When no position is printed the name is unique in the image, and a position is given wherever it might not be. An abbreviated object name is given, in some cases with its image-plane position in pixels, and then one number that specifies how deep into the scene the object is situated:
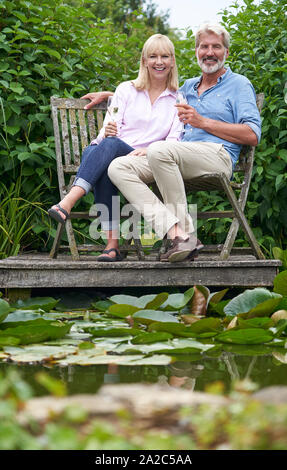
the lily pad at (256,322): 4.79
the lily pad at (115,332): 4.67
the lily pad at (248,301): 5.36
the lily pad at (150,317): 4.93
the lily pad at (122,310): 5.25
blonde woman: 6.57
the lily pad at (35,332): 4.38
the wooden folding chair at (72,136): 7.09
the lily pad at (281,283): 5.71
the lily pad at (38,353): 3.95
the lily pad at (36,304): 5.73
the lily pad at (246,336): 4.45
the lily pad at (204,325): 4.71
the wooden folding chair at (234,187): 6.54
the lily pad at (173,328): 4.65
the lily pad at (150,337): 4.37
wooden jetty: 6.24
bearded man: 6.17
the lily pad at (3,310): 4.76
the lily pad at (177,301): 5.57
